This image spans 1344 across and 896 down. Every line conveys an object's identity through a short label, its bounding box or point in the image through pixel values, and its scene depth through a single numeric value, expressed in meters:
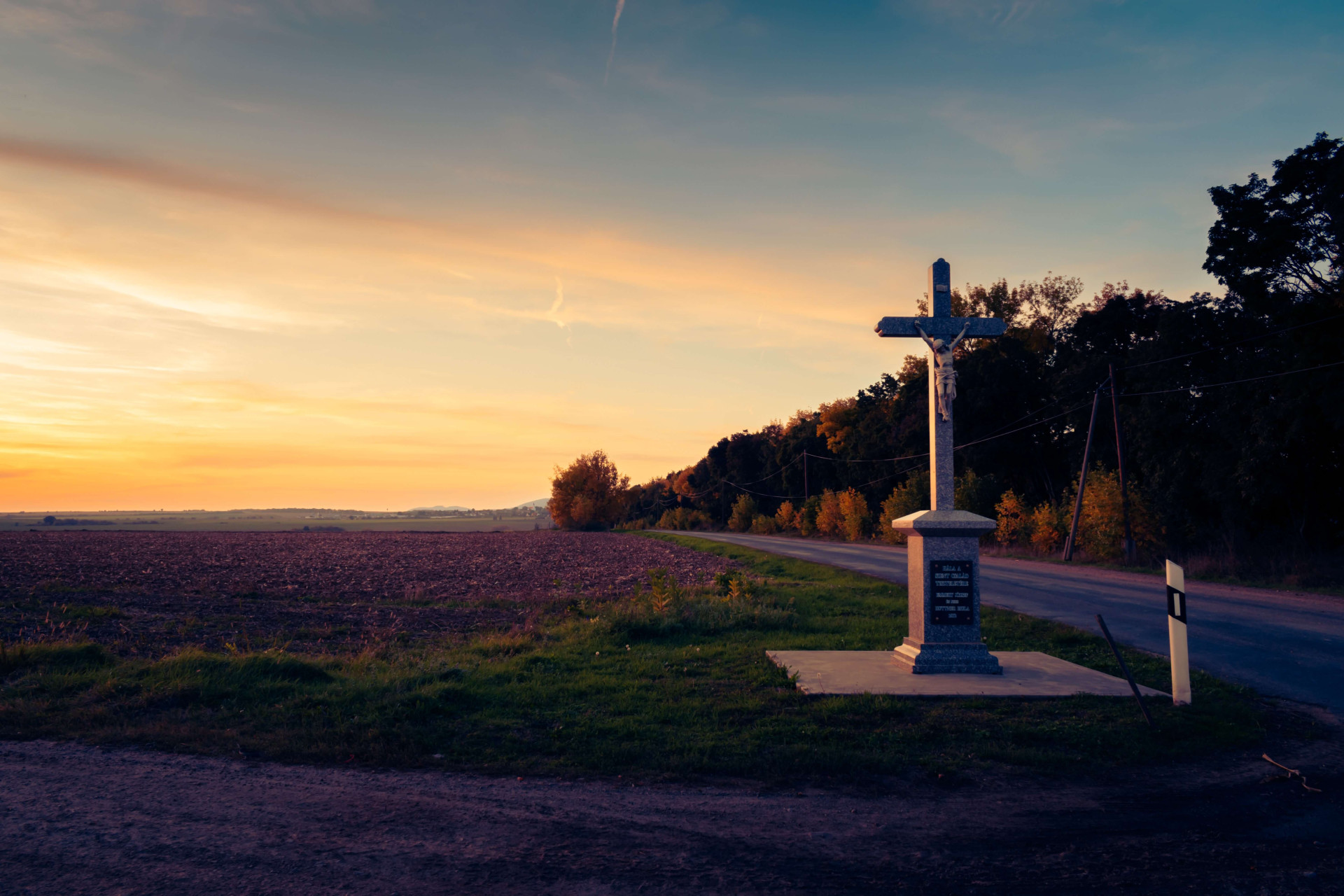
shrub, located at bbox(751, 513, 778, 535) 75.25
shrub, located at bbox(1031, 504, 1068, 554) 32.31
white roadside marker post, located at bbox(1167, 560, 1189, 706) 7.69
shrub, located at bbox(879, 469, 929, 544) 43.06
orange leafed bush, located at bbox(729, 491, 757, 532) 83.97
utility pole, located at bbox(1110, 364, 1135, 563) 27.38
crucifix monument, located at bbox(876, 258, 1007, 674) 9.19
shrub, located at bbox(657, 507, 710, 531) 98.56
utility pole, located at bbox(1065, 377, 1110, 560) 29.83
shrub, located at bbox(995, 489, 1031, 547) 34.91
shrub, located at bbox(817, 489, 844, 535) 58.25
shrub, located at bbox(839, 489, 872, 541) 53.22
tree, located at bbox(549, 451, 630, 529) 95.88
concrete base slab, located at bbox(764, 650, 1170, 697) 8.21
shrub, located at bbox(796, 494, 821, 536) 63.50
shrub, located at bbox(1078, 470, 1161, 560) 27.66
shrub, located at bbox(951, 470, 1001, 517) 38.88
